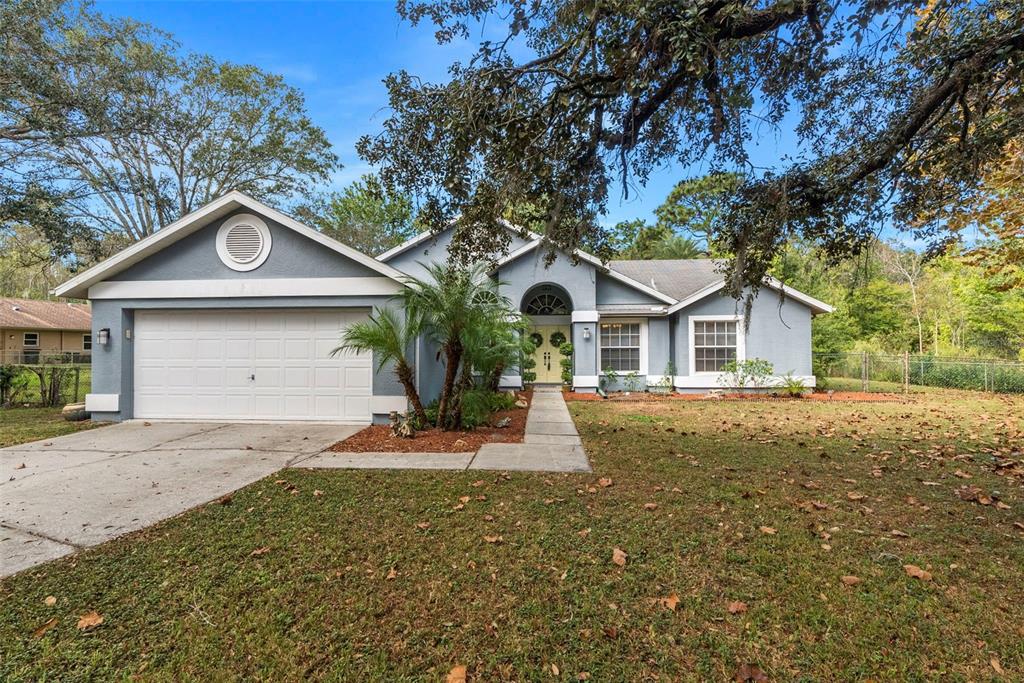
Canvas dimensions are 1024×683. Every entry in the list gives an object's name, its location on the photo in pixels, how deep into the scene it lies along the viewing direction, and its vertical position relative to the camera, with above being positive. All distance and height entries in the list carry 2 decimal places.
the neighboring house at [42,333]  29.41 +1.62
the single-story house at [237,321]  9.12 +0.74
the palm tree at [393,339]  7.62 +0.30
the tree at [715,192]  6.48 +2.66
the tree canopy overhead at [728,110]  5.04 +3.19
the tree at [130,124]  11.56 +8.89
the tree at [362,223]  26.94 +8.47
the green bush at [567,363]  15.86 -0.19
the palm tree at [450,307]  7.66 +0.86
